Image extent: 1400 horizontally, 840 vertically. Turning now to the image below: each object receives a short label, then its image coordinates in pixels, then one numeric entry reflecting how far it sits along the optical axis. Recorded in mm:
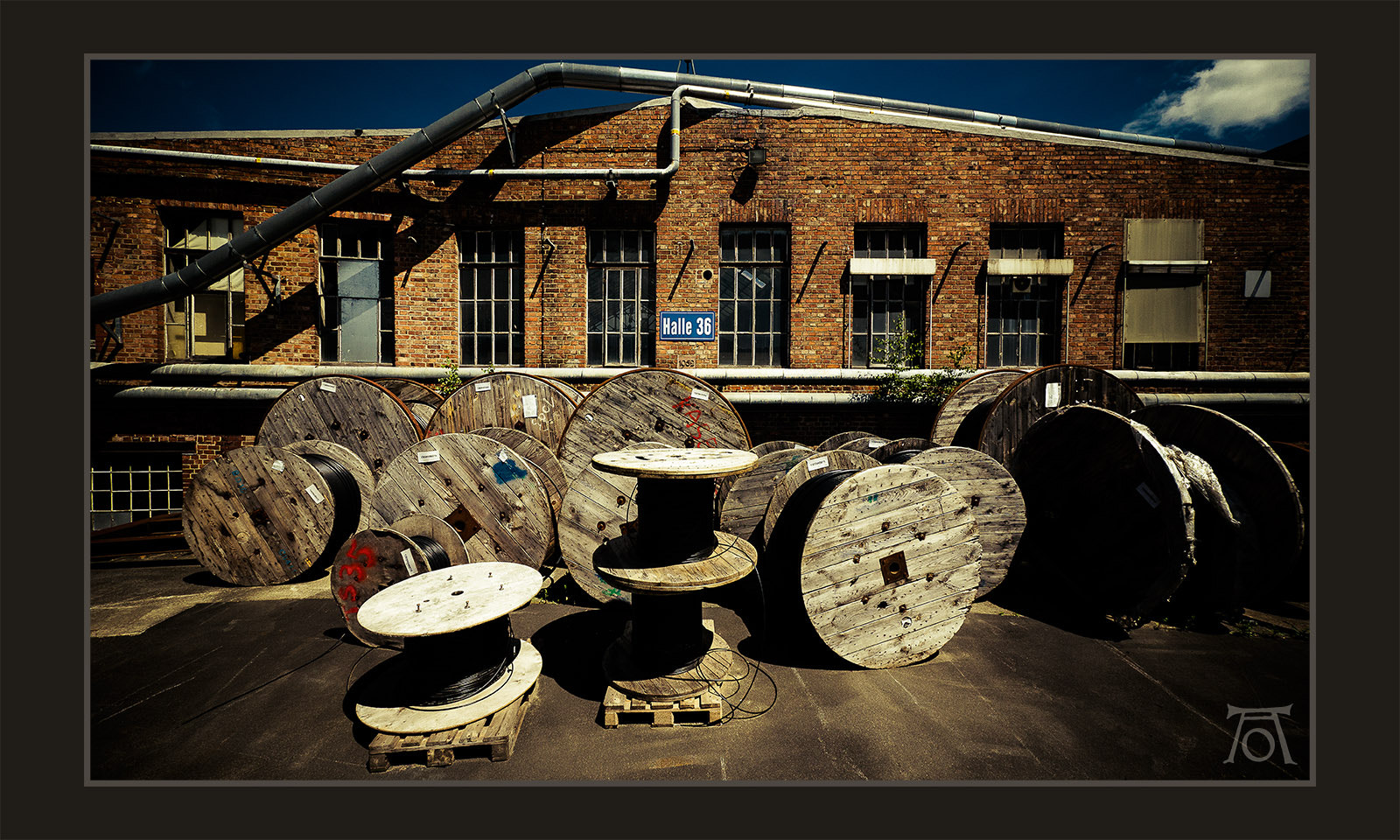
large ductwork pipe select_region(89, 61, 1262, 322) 7266
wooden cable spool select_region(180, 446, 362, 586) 5324
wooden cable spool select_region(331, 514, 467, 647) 3979
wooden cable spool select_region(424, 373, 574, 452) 6492
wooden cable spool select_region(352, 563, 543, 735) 3057
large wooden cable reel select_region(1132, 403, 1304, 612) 4539
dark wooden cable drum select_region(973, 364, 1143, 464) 6285
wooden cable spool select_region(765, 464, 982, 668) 3803
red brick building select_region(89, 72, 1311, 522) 7914
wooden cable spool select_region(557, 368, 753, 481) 5727
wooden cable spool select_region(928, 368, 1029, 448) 6902
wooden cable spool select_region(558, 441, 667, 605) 4797
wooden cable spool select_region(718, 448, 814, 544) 5105
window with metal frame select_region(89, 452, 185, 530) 7664
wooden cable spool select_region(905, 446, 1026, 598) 5094
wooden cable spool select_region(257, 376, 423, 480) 6488
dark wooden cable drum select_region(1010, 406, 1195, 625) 4211
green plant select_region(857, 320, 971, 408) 7629
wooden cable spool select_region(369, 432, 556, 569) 4934
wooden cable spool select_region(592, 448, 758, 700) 3379
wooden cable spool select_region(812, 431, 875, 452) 6593
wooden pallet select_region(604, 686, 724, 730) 3229
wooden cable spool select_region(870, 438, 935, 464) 5527
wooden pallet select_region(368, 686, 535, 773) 2918
